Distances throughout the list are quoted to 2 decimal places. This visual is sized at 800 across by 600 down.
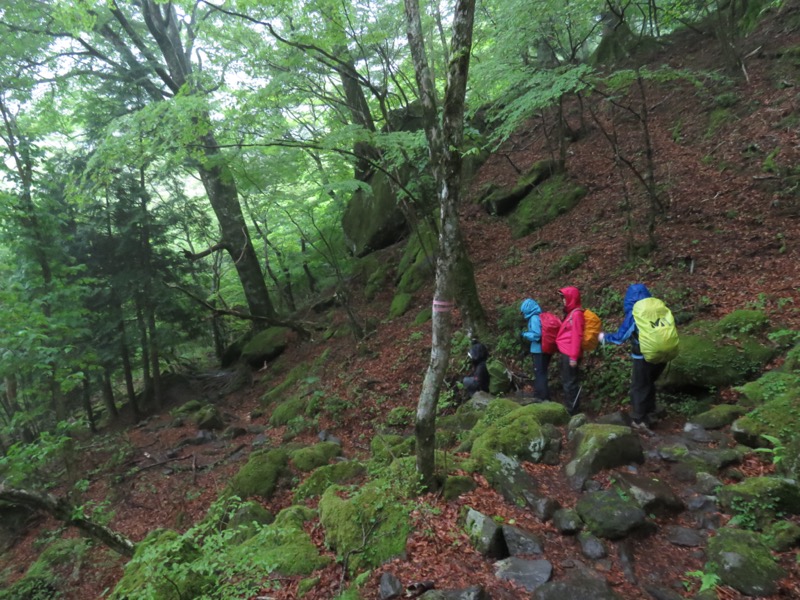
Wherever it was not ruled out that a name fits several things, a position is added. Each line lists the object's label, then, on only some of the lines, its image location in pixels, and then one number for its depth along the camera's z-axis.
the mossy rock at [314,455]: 7.12
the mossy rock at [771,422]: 4.28
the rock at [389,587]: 3.12
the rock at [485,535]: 3.51
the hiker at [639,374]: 5.59
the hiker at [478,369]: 7.70
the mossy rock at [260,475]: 6.74
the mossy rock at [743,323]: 6.12
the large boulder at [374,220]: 16.83
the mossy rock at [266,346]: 15.97
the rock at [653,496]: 3.91
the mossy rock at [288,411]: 10.47
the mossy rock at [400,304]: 12.95
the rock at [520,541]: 3.50
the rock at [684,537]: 3.54
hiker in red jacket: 6.39
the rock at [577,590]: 2.84
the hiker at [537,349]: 6.97
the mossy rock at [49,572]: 6.33
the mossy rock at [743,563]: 2.89
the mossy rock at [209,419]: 11.46
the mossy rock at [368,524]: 3.66
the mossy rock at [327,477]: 5.96
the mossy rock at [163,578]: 3.54
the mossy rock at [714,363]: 5.75
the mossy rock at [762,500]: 3.44
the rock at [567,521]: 3.79
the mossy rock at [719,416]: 5.11
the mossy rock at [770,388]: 4.83
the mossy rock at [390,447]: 6.08
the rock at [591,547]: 3.49
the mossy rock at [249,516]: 5.32
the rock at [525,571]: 3.12
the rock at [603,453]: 4.51
